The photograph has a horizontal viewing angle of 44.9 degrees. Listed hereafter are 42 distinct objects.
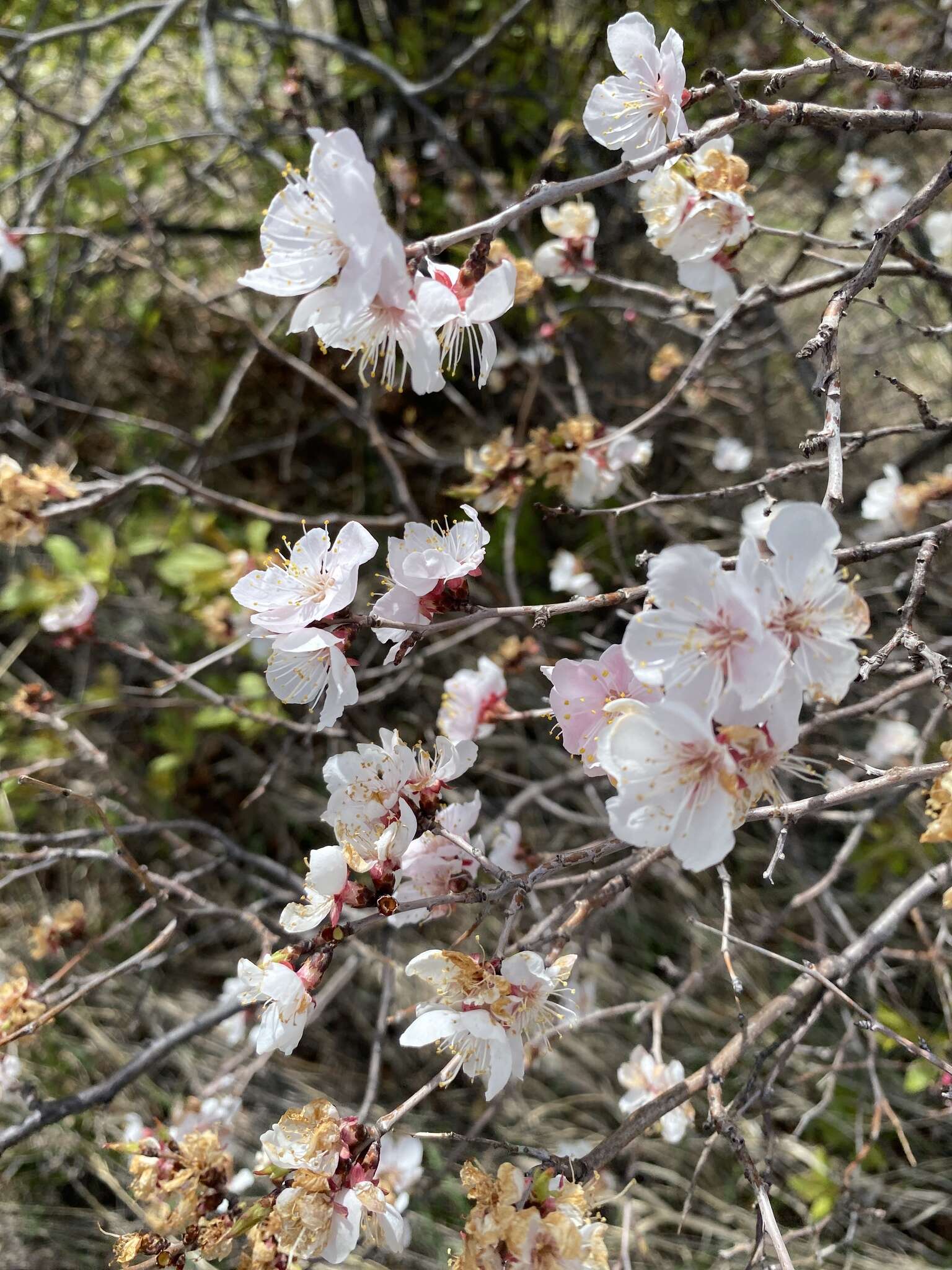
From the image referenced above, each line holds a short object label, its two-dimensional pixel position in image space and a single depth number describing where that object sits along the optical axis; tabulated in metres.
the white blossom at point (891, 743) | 0.42
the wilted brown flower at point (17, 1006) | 0.27
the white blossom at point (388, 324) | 0.19
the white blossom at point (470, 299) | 0.20
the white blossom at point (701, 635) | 0.17
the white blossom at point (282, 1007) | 0.20
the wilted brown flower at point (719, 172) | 0.25
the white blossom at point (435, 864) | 0.23
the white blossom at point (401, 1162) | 0.35
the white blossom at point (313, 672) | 0.20
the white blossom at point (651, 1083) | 0.30
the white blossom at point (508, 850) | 0.27
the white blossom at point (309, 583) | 0.21
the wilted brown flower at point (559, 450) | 0.31
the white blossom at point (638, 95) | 0.23
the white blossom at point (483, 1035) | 0.19
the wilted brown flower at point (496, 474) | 0.31
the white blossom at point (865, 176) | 0.47
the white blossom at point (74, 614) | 0.43
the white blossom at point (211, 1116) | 0.35
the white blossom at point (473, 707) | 0.28
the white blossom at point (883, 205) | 0.45
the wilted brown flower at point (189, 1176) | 0.23
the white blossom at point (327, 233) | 0.18
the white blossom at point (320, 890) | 0.20
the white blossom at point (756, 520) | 0.33
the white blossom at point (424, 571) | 0.21
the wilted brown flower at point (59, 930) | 0.33
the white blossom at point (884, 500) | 0.38
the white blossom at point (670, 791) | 0.17
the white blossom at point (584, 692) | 0.21
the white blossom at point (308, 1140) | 0.20
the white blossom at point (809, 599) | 0.17
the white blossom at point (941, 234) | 0.40
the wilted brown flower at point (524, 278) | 0.26
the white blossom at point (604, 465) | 0.32
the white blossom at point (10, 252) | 0.41
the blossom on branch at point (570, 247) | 0.33
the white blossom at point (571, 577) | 0.45
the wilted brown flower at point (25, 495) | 0.30
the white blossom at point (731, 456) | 0.50
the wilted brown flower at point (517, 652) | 0.33
